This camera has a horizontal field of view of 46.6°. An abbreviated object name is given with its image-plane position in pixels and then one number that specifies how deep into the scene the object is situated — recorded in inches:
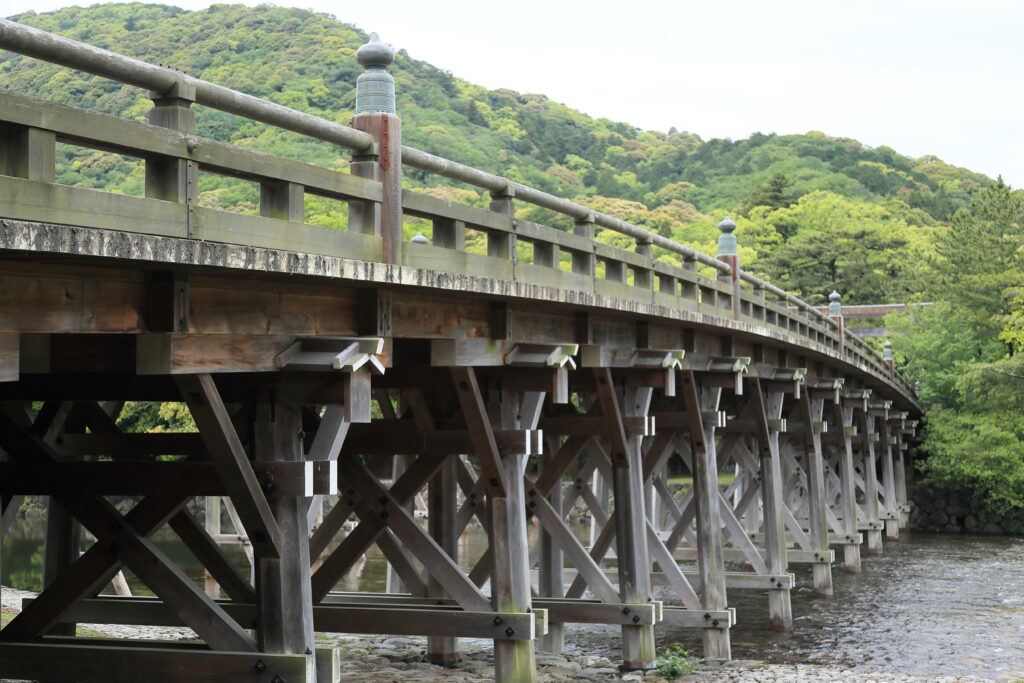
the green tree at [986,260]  1299.2
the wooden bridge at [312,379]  169.9
